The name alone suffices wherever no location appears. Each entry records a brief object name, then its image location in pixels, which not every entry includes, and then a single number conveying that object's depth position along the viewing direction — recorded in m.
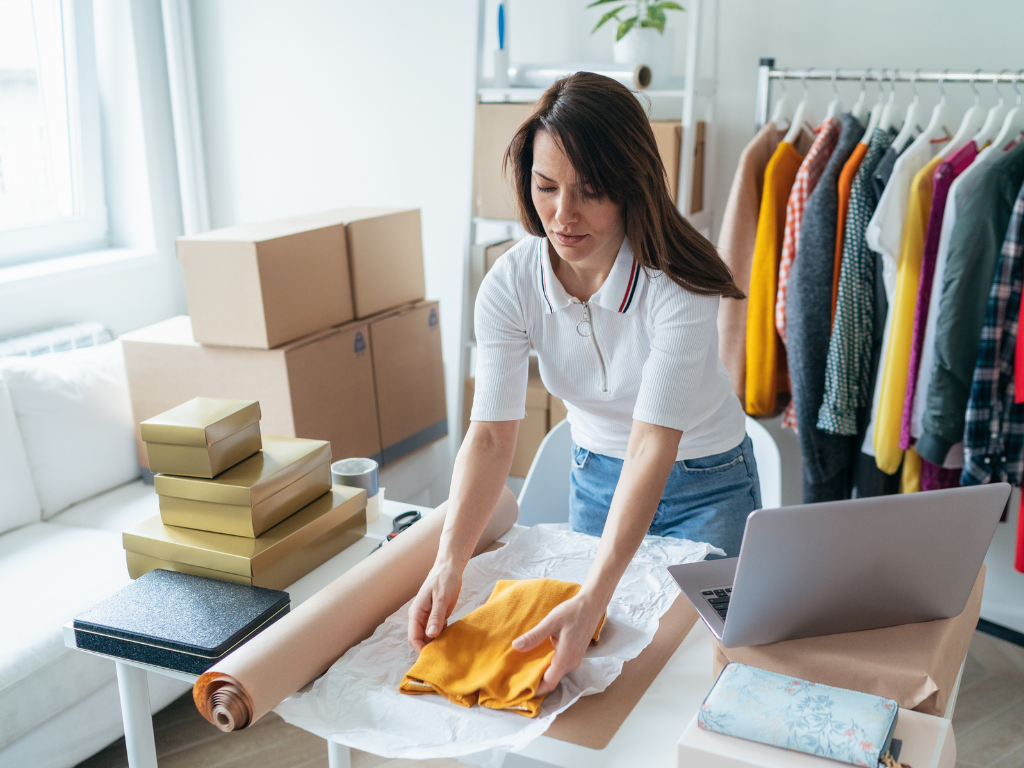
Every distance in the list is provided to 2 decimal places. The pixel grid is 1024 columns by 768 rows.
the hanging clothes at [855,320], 2.01
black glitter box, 1.03
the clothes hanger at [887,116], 2.11
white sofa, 1.66
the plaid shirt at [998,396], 1.84
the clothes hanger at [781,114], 2.30
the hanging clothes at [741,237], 2.22
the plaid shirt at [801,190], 2.08
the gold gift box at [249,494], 1.24
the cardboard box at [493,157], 2.43
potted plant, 2.28
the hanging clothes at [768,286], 2.17
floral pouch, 0.73
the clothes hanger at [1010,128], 1.94
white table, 0.82
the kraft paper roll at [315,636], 0.87
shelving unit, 2.22
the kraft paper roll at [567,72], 2.22
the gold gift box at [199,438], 1.24
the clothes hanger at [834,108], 2.17
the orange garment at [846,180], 2.02
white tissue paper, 0.83
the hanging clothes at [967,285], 1.83
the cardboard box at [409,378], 2.37
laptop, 0.82
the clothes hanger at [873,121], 2.09
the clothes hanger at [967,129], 2.01
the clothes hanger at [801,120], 2.24
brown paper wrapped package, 0.84
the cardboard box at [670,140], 2.23
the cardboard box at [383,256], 2.24
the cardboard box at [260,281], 1.97
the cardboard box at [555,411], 2.44
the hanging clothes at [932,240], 1.92
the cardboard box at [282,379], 2.05
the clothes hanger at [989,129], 1.99
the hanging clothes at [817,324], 2.04
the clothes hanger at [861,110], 2.16
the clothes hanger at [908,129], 2.05
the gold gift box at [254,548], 1.22
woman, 1.04
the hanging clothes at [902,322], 1.95
